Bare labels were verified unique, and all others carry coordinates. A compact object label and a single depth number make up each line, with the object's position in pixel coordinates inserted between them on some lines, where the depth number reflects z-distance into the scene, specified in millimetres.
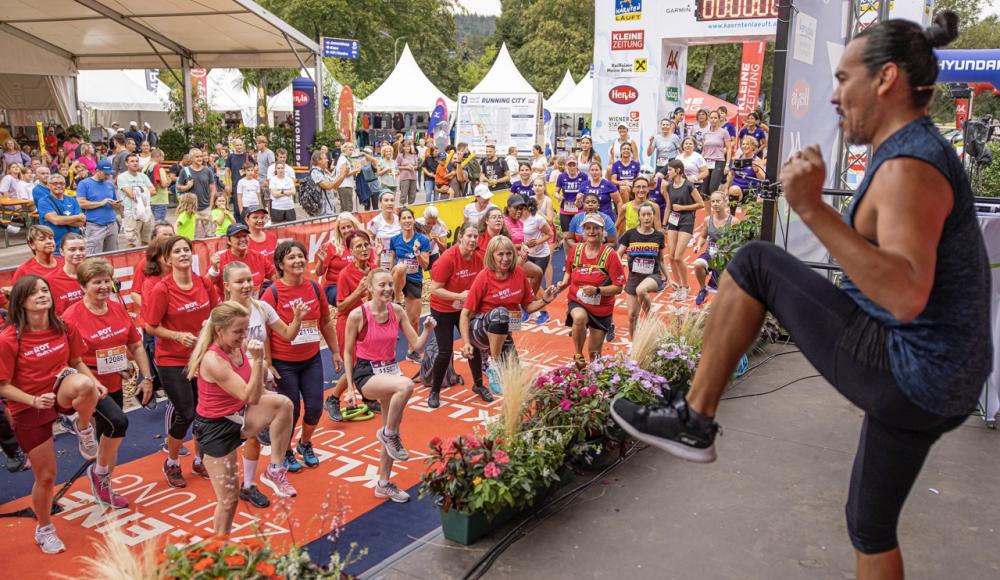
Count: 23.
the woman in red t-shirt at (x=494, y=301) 7533
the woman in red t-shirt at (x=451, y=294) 7867
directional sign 21281
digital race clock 18328
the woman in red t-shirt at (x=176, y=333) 5920
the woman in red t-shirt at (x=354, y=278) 7699
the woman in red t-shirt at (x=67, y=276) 6746
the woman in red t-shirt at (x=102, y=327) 5738
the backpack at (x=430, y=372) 8148
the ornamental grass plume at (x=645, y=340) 6223
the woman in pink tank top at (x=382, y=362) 5520
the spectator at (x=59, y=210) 10445
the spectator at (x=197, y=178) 14133
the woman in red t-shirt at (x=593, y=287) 8164
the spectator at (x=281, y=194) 13789
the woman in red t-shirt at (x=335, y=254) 8609
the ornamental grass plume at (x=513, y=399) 4914
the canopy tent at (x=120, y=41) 19484
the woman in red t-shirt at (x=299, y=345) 6129
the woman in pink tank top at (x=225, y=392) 4711
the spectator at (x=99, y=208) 11031
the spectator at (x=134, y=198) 12867
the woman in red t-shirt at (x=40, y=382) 4934
